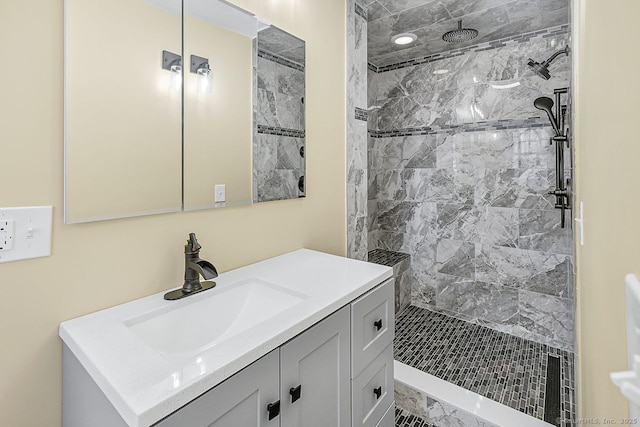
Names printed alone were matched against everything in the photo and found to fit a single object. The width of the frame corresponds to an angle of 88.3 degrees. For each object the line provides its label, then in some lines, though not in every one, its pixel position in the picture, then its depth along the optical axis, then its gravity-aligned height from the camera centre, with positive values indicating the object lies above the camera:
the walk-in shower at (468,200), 2.04 +0.12
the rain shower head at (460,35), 2.40 +1.34
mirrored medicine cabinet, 0.97 +0.39
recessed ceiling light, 2.54 +1.39
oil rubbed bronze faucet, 1.12 -0.19
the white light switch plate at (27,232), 0.85 -0.05
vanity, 0.69 -0.36
